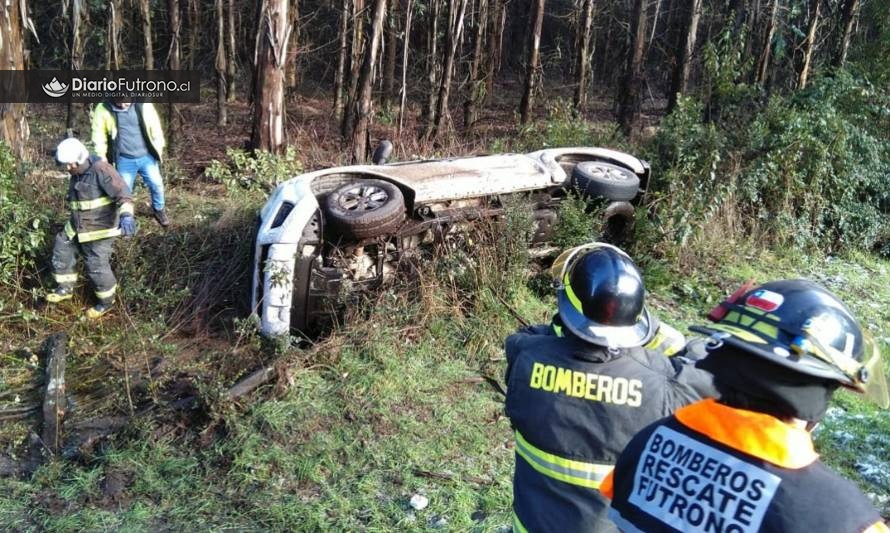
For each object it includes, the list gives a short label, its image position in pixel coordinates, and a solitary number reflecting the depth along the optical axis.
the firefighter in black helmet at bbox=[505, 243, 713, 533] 1.89
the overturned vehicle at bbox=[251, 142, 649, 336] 5.00
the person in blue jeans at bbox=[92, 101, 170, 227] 6.67
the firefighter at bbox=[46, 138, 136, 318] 5.54
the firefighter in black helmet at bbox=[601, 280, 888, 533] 1.20
